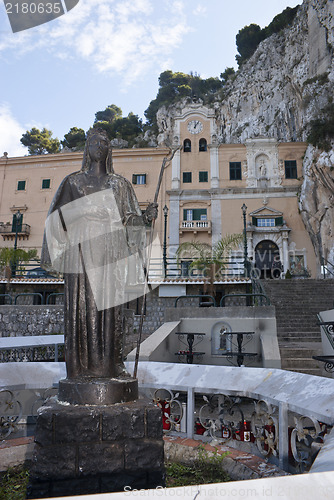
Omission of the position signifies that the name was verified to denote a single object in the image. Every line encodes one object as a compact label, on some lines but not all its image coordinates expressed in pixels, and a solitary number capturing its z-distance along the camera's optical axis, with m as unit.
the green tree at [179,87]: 54.66
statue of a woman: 2.77
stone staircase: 7.87
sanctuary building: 26.64
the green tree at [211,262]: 18.04
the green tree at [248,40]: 51.09
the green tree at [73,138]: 50.81
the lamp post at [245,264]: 18.73
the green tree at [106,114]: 60.75
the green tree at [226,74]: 56.66
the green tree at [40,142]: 50.16
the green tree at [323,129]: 24.80
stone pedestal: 2.27
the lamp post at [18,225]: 22.50
